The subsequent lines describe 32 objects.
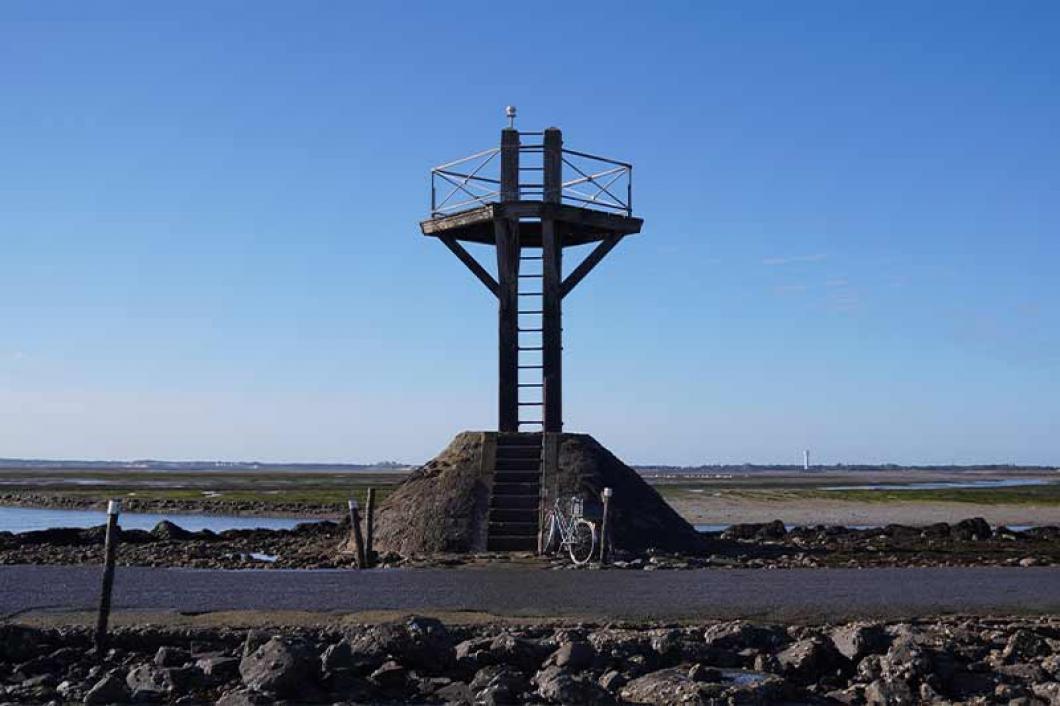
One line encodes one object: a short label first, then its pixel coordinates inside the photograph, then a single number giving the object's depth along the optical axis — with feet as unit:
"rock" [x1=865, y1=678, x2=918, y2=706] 42.14
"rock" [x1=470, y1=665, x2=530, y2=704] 41.86
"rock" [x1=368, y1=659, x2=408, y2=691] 44.27
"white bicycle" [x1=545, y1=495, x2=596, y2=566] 80.84
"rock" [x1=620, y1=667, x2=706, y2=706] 40.93
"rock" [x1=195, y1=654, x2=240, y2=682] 44.37
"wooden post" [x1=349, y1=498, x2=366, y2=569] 79.82
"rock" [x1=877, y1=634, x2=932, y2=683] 43.24
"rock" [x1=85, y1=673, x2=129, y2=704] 41.84
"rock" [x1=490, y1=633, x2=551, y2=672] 45.47
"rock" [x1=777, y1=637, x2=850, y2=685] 44.70
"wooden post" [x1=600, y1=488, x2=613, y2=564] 79.10
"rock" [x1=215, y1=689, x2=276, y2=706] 41.19
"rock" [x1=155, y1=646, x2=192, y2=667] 46.14
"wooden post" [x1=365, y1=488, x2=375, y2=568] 83.66
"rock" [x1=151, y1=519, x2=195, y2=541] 105.91
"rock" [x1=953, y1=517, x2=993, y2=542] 109.66
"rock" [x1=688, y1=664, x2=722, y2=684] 42.63
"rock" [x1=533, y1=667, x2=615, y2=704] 41.06
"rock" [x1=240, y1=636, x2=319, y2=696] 42.19
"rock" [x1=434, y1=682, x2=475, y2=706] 42.57
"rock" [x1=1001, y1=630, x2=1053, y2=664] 46.24
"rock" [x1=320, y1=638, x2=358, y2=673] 44.29
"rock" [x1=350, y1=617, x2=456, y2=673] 46.29
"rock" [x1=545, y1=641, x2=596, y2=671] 44.75
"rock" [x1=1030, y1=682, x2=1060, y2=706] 40.78
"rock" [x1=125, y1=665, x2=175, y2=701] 42.68
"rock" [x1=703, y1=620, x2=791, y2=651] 47.85
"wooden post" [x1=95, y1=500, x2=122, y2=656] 49.83
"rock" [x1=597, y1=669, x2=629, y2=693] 42.29
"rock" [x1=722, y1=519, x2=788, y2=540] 112.43
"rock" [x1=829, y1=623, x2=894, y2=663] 45.67
